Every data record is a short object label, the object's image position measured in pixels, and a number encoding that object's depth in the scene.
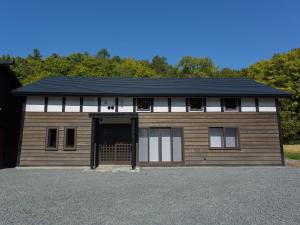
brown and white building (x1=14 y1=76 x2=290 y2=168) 12.34
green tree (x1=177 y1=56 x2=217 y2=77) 45.99
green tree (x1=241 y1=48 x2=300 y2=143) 26.86
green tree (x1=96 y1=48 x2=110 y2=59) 67.88
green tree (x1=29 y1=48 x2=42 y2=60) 52.40
